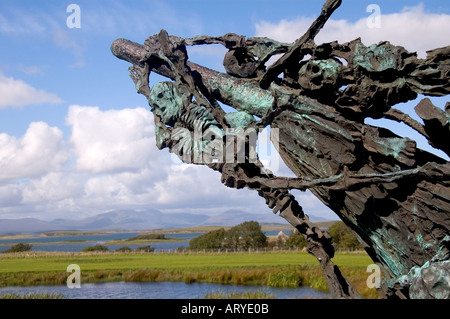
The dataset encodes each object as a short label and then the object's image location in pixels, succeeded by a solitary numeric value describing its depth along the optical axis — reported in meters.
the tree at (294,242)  37.74
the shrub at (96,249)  46.08
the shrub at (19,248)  44.41
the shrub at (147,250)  44.71
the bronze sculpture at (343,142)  3.86
